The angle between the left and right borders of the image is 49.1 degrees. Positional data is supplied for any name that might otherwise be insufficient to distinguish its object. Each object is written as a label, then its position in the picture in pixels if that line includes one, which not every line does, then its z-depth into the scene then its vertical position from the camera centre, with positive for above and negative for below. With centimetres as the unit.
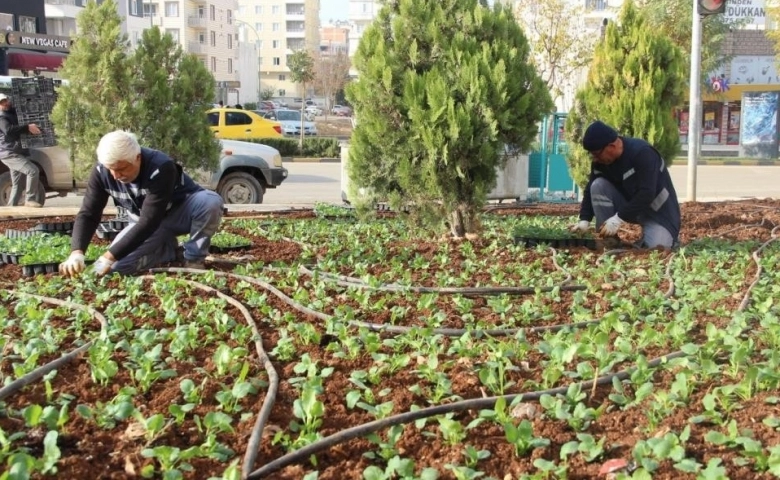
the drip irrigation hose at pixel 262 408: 278 -102
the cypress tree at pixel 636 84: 1052 +64
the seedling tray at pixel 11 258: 683 -101
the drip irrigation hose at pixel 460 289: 534 -98
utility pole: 1242 +37
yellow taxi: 2338 +24
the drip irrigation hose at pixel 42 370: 342 -102
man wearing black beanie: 725 -45
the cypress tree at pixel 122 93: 968 +45
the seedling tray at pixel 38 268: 630 -100
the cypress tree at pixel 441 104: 714 +26
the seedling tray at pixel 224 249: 749 -101
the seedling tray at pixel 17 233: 844 -99
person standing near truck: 1205 -29
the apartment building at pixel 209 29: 8150 +1022
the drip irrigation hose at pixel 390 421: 278 -103
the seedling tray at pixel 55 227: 906 -101
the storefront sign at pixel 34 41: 2192 +241
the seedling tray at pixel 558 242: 739 -93
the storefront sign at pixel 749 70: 3956 +299
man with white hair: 571 -55
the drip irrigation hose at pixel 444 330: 438 -100
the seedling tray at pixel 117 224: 892 -95
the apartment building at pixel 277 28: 12988 +1601
